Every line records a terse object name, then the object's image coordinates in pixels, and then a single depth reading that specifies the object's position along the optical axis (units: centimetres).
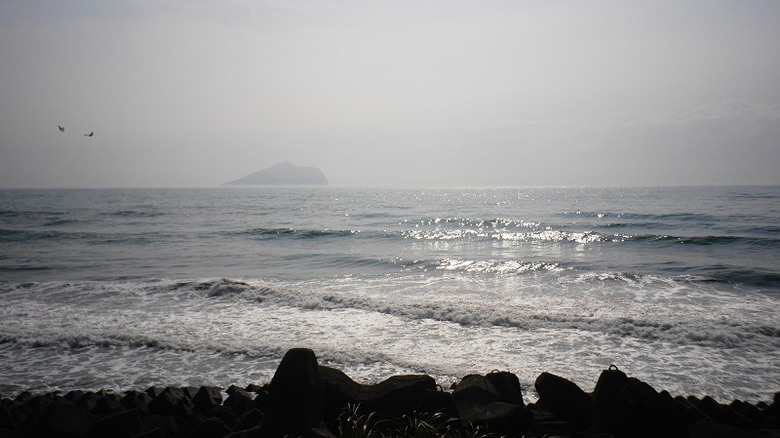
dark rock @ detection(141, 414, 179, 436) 484
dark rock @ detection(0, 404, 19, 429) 496
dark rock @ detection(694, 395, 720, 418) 535
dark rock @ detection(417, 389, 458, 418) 528
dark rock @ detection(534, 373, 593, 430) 514
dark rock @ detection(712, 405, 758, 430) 488
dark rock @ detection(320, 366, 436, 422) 523
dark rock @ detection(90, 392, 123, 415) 541
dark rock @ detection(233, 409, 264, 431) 489
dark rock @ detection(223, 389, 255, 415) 550
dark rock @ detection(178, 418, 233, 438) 458
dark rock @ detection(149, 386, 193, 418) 540
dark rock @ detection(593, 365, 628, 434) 473
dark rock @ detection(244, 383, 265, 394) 610
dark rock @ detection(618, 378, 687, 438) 465
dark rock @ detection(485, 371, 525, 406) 548
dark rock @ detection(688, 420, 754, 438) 427
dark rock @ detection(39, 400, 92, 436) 458
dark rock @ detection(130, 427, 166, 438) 434
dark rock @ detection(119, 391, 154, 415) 540
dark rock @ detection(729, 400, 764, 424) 535
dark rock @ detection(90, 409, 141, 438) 464
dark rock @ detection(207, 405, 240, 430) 511
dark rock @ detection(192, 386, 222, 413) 559
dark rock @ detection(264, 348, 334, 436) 472
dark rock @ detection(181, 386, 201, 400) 587
